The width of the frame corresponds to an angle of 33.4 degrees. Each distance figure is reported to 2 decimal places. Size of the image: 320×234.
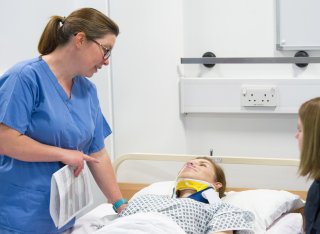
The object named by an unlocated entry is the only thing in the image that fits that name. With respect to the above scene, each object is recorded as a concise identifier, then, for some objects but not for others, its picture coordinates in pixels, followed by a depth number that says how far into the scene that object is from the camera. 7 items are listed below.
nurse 2.00
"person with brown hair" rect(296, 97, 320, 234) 1.96
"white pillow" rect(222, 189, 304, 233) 2.46
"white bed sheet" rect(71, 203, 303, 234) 2.36
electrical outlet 2.96
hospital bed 2.43
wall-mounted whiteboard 2.91
